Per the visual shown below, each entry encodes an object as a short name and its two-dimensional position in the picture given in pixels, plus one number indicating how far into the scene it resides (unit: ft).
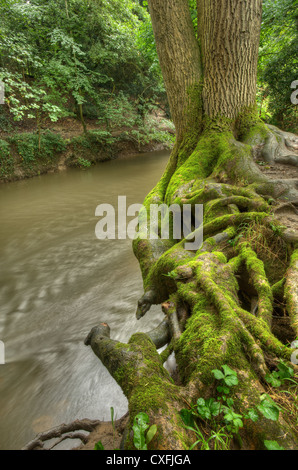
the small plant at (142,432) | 3.51
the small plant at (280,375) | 4.29
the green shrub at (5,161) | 35.17
